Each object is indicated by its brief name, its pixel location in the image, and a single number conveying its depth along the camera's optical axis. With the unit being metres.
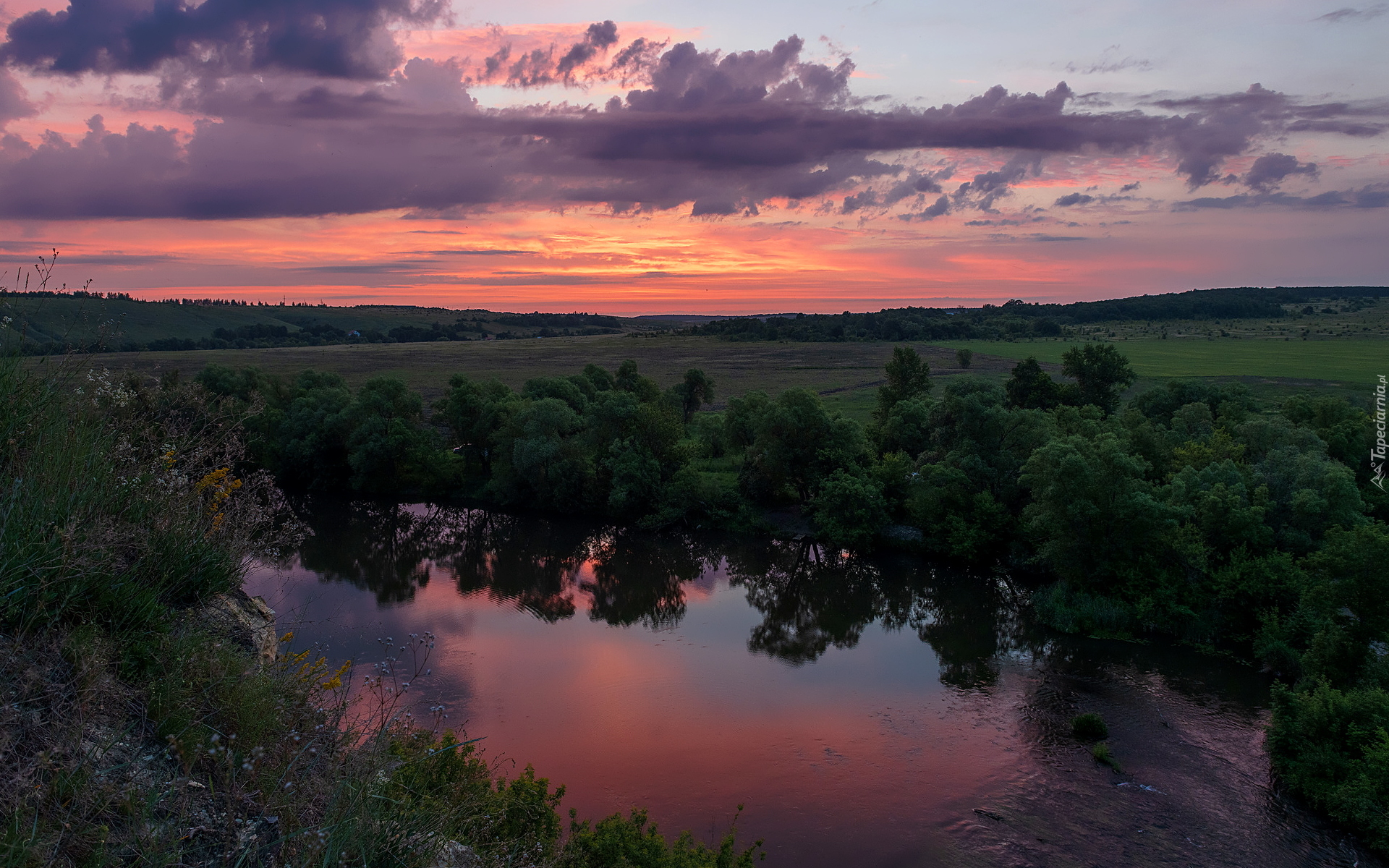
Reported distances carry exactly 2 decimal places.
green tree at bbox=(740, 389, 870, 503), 39.38
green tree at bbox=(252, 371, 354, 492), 47.09
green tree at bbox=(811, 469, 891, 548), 35.59
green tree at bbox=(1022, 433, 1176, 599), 27.64
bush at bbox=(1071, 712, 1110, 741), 20.16
